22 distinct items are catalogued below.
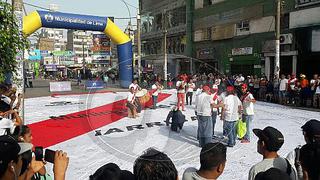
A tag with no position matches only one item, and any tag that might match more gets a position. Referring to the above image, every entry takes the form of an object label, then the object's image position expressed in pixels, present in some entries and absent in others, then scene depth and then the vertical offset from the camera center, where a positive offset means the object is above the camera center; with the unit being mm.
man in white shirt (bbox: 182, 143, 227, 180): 2838 -863
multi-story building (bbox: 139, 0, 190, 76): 36300 +4881
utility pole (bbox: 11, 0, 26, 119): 7777 +193
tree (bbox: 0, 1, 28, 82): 5422 +489
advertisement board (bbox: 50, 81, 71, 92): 28734 -1616
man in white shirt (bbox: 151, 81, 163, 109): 14170 -1093
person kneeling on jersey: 9998 -1647
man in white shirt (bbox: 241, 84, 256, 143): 8602 -1120
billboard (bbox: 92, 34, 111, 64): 35531 +2465
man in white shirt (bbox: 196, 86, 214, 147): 7898 -1145
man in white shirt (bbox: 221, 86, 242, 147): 8008 -1122
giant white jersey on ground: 6820 -2011
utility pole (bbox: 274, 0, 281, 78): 18641 +1949
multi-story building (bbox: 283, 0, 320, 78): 21688 +2393
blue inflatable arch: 20828 +2984
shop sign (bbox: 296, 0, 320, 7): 21634 +4470
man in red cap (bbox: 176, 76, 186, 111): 13531 -1017
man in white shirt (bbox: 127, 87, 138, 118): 12656 -1485
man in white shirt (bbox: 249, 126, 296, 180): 3311 -898
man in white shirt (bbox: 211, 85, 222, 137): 8070 -729
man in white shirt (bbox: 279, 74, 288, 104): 16531 -1094
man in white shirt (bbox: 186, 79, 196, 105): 14650 -967
